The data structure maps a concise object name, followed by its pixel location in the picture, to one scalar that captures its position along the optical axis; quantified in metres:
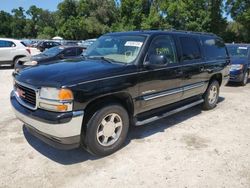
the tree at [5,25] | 67.80
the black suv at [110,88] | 2.59
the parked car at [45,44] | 19.04
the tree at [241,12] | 25.24
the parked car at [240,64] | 7.51
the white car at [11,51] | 10.19
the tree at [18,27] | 67.82
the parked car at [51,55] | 7.80
